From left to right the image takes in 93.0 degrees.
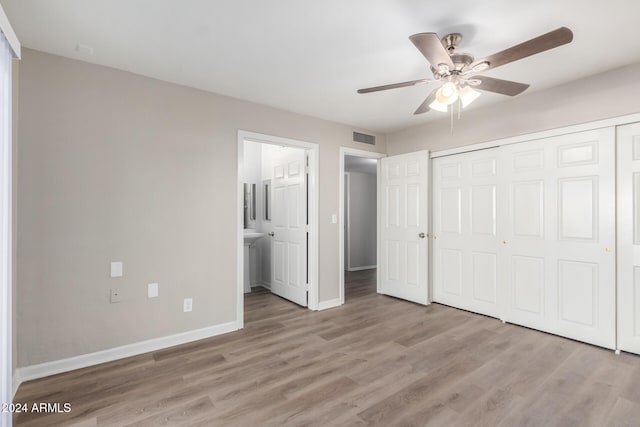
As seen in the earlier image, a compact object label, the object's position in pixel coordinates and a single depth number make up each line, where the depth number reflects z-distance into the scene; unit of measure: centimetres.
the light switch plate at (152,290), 281
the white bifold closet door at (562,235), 280
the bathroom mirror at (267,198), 508
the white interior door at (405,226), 418
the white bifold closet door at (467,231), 365
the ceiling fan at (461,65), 169
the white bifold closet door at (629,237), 264
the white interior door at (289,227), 411
